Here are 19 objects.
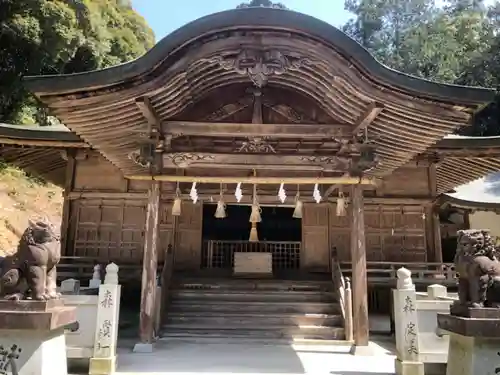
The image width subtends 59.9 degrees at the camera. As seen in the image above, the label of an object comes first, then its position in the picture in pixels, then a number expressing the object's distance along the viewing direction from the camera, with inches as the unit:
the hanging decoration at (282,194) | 344.7
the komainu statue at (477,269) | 186.2
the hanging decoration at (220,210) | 369.8
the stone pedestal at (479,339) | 175.6
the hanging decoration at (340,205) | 362.3
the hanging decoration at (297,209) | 381.7
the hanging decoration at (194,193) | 355.3
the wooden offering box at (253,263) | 468.5
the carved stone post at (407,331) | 247.6
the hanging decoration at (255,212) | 368.5
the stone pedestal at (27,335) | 172.7
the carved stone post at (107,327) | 248.7
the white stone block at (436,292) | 306.7
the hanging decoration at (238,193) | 352.4
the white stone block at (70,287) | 321.1
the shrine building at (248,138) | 270.7
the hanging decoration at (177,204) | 371.1
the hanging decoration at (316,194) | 355.9
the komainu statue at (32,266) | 180.4
